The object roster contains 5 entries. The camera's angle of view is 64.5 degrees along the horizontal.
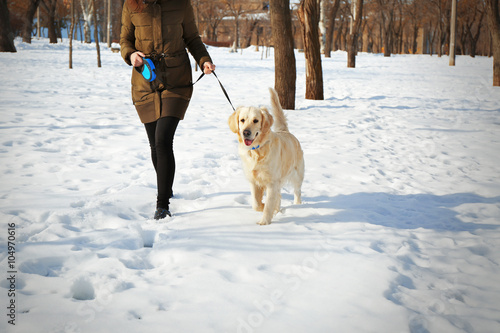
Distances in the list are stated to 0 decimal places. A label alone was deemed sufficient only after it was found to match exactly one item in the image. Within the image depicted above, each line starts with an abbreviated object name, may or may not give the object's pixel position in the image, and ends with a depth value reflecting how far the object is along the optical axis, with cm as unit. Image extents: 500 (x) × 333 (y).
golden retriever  344
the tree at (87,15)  3677
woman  343
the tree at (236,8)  4088
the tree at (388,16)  3166
